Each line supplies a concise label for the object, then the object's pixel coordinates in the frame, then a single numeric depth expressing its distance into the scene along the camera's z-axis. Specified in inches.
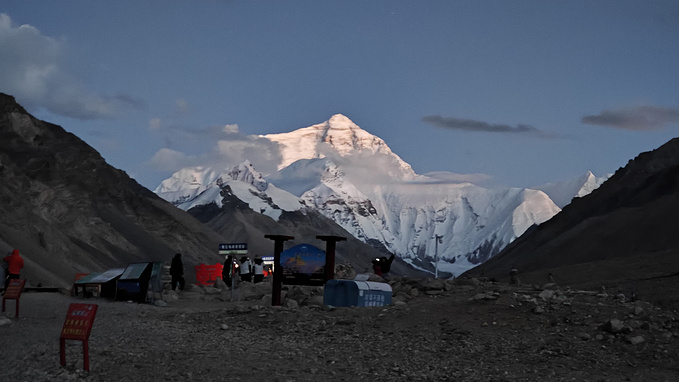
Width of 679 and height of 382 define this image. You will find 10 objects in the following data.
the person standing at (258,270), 1487.5
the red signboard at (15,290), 797.2
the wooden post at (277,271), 960.3
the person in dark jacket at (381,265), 1198.3
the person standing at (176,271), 1288.1
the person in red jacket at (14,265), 1063.0
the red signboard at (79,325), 507.2
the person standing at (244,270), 1534.2
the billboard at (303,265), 954.7
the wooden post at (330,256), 944.0
